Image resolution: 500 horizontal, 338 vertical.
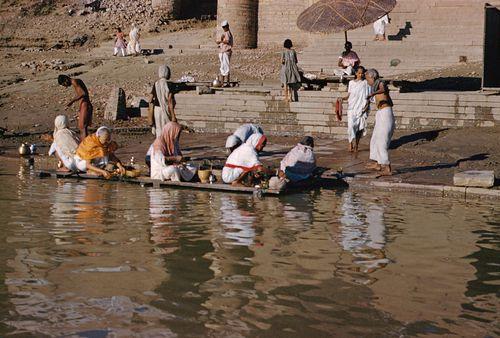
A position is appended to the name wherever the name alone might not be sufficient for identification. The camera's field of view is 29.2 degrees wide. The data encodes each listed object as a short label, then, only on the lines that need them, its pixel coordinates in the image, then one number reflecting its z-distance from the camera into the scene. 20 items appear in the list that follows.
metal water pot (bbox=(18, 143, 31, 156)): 15.94
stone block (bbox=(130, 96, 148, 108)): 20.52
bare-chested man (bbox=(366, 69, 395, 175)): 13.16
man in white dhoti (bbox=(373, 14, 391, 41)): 23.45
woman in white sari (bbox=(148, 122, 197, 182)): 12.75
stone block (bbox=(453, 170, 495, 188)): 11.88
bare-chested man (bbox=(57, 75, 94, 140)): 14.92
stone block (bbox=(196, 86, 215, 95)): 19.52
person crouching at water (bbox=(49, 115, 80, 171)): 13.73
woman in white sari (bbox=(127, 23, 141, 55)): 29.08
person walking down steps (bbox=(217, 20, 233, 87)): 20.52
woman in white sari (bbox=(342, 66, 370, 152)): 15.02
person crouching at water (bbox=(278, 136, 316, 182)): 12.41
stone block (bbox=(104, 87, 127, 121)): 19.80
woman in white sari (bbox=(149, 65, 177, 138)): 14.46
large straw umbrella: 17.67
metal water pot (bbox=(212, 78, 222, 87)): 20.03
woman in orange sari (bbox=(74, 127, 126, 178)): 13.28
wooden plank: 11.82
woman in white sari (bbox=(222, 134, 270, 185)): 12.13
